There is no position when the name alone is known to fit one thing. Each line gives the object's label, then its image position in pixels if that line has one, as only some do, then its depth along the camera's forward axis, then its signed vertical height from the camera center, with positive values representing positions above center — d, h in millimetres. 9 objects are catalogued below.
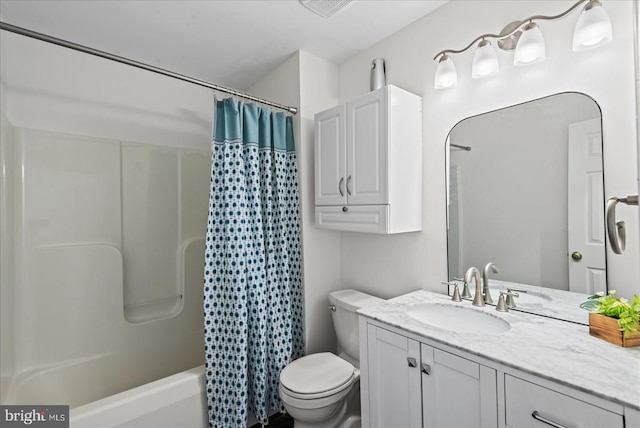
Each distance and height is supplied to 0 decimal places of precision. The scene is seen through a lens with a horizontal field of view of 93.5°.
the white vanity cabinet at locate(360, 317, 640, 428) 831 -608
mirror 1220 +70
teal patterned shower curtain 1703 -322
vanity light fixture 1119 +721
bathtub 1363 -933
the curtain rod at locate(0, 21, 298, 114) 1160 +727
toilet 1522 -893
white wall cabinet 1609 +289
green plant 966 -342
